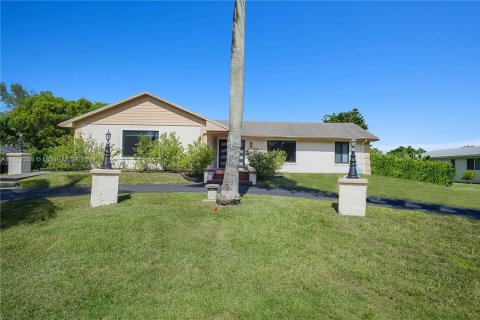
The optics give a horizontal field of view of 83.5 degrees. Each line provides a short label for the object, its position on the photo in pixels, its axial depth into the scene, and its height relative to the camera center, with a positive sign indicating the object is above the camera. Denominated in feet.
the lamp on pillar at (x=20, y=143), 50.62 +2.82
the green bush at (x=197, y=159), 51.29 +0.25
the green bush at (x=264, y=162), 55.26 -0.17
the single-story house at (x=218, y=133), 59.06 +6.69
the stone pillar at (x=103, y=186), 26.35 -2.66
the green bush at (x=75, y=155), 55.62 +0.71
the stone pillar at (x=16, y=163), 49.39 -0.94
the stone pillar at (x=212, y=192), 27.76 -3.32
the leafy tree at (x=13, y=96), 171.01 +40.02
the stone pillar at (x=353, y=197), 24.41 -3.14
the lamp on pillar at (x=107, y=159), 27.35 -0.04
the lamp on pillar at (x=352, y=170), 24.88 -0.70
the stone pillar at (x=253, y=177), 50.52 -3.01
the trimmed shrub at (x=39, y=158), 64.84 +0.05
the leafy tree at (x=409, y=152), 93.28 +4.04
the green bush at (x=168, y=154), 54.19 +1.25
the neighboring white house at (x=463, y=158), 92.63 +2.12
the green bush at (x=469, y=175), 89.20 -3.66
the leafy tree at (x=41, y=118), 107.04 +16.28
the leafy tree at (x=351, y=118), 134.51 +22.47
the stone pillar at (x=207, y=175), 50.29 -2.72
